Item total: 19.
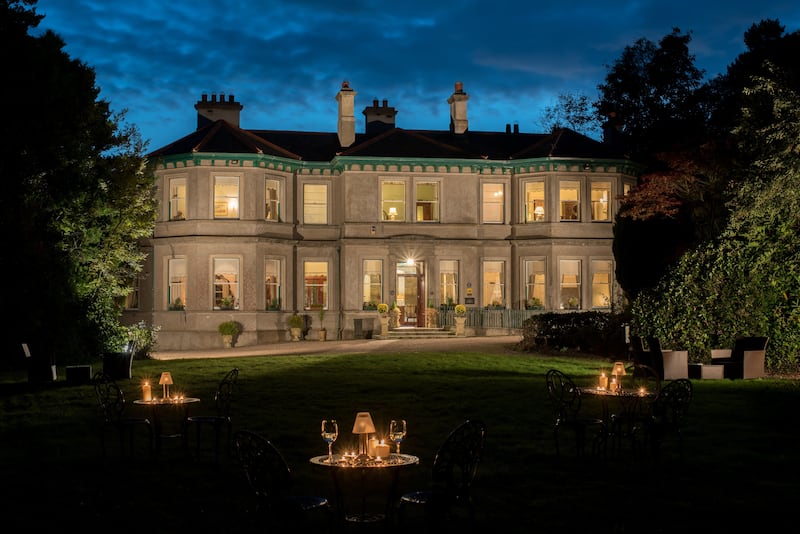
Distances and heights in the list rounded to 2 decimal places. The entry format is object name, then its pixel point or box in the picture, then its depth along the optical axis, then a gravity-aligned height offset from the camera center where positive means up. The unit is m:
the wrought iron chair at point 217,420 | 11.12 -1.45
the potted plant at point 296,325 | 34.88 -0.93
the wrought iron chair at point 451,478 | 7.29 -1.40
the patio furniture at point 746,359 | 20.36 -1.30
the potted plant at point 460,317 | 33.75 -0.63
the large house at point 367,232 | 35.09 +2.59
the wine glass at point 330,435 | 7.61 -1.09
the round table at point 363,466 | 7.51 -1.33
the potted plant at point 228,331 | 33.75 -1.12
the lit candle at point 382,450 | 7.65 -1.22
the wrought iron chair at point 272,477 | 6.98 -1.33
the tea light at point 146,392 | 11.77 -1.15
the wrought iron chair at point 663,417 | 10.59 -1.36
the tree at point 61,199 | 24.31 +2.80
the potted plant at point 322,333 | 35.09 -1.23
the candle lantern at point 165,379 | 11.61 -0.98
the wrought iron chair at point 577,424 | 10.97 -1.47
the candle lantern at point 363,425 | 7.36 -0.98
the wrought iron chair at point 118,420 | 11.25 -1.45
